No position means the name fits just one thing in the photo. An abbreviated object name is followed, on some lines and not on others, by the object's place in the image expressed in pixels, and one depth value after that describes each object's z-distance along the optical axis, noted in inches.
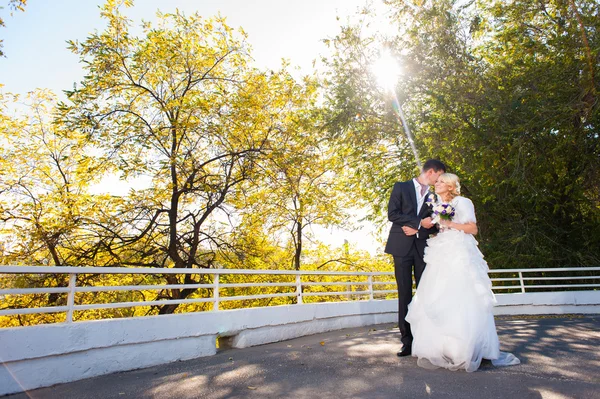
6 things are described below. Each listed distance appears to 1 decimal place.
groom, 232.8
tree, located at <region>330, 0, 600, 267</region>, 517.3
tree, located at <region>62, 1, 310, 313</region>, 605.6
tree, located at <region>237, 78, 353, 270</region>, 644.7
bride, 196.4
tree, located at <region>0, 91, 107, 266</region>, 593.6
